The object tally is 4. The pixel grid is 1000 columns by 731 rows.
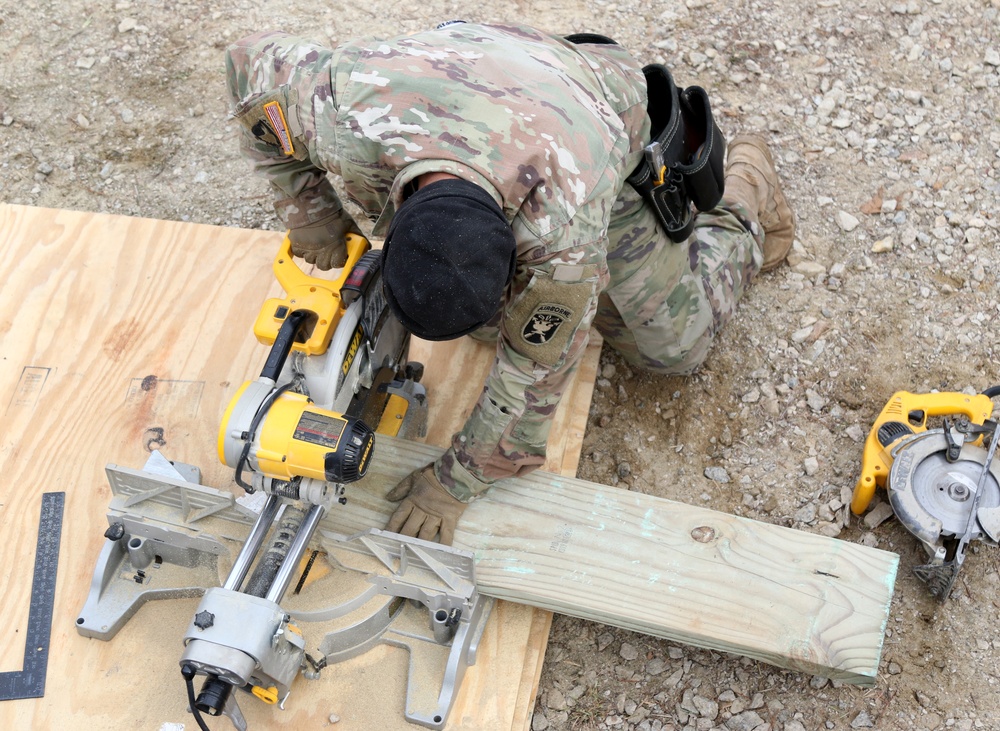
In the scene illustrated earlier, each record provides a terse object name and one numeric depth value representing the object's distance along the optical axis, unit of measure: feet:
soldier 7.00
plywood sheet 8.52
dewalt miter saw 7.70
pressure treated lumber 8.58
